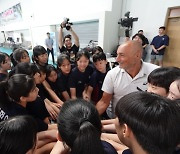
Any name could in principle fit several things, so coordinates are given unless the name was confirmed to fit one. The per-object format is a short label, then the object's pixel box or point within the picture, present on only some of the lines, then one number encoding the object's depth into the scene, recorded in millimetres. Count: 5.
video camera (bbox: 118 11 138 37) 3805
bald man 1245
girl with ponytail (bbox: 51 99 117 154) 537
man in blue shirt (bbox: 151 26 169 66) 3869
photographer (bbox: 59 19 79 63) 2764
